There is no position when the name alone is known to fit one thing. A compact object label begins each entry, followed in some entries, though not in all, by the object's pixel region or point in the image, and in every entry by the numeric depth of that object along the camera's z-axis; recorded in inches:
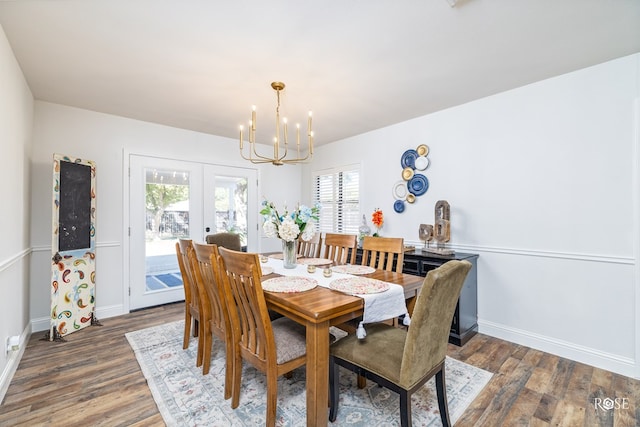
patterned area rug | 67.3
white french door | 142.8
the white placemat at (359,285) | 68.0
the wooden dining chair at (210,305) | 73.5
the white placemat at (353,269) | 88.8
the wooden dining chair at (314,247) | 121.3
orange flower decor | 149.3
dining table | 56.7
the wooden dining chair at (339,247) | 109.4
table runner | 63.9
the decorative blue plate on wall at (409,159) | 139.6
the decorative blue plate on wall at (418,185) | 135.0
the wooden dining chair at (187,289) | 92.2
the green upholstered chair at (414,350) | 51.4
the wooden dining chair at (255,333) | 59.7
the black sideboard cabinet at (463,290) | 106.7
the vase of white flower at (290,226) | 87.7
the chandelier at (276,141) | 92.7
